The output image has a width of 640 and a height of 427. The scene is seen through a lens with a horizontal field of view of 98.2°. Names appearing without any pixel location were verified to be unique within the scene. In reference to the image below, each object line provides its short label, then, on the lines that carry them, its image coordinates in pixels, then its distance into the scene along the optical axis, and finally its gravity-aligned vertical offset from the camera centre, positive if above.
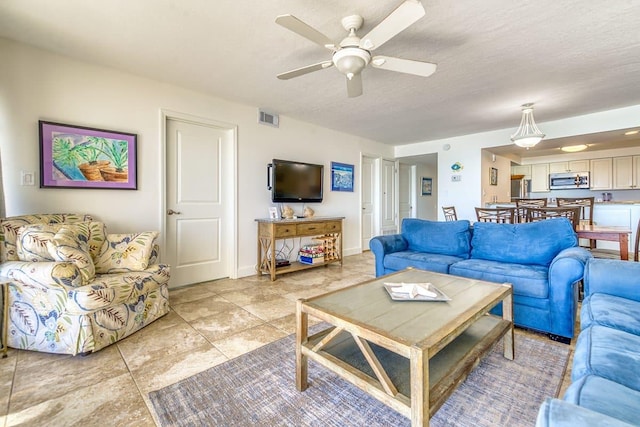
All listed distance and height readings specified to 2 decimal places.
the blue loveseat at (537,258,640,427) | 0.67 -0.55
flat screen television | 3.97 +0.44
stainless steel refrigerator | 7.08 +0.57
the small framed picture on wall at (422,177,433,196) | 7.75 +0.68
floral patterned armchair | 1.83 -0.56
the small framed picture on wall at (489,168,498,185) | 5.62 +0.70
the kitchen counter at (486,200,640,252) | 4.76 -0.08
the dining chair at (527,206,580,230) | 3.05 -0.04
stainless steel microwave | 6.42 +0.70
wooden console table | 3.70 -0.34
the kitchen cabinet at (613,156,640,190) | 5.86 +0.80
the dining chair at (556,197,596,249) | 4.05 +0.11
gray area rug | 1.32 -0.99
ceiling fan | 1.56 +1.09
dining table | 2.76 -0.26
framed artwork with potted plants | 2.46 +0.51
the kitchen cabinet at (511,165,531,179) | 7.21 +1.04
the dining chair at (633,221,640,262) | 3.42 -0.40
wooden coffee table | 1.11 -0.62
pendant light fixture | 3.81 +1.12
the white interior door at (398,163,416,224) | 6.93 +0.51
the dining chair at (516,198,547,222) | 3.59 +0.09
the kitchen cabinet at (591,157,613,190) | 6.16 +0.81
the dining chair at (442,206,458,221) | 4.98 -0.06
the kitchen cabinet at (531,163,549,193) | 6.96 +0.82
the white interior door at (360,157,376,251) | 5.82 +0.22
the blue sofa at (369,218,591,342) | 2.00 -0.47
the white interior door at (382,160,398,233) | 6.25 +0.32
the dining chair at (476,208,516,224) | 3.64 -0.07
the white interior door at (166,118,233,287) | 3.32 +0.12
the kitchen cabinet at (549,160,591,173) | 6.46 +1.04
